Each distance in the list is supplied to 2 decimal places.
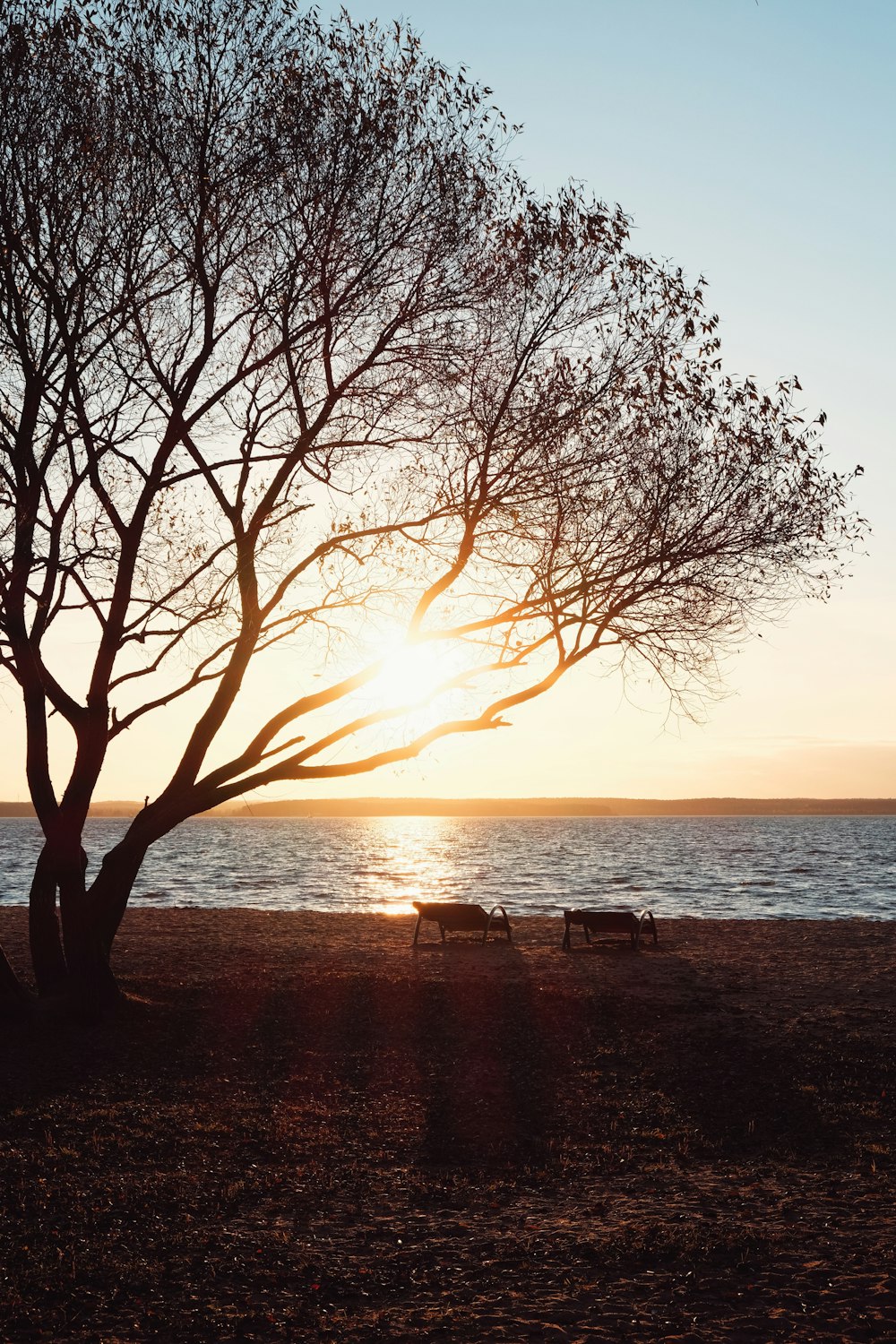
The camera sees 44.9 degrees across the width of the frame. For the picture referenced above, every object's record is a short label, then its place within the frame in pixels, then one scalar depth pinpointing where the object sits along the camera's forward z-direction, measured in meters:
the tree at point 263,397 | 11.88
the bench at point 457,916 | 22.30
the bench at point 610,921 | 21.80
